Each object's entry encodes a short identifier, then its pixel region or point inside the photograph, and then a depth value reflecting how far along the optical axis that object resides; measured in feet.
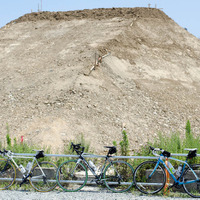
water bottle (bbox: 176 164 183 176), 44.99
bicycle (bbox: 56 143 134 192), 46.85
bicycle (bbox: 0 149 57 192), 48.08
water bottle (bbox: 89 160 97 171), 47.47
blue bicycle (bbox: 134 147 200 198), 44.73
